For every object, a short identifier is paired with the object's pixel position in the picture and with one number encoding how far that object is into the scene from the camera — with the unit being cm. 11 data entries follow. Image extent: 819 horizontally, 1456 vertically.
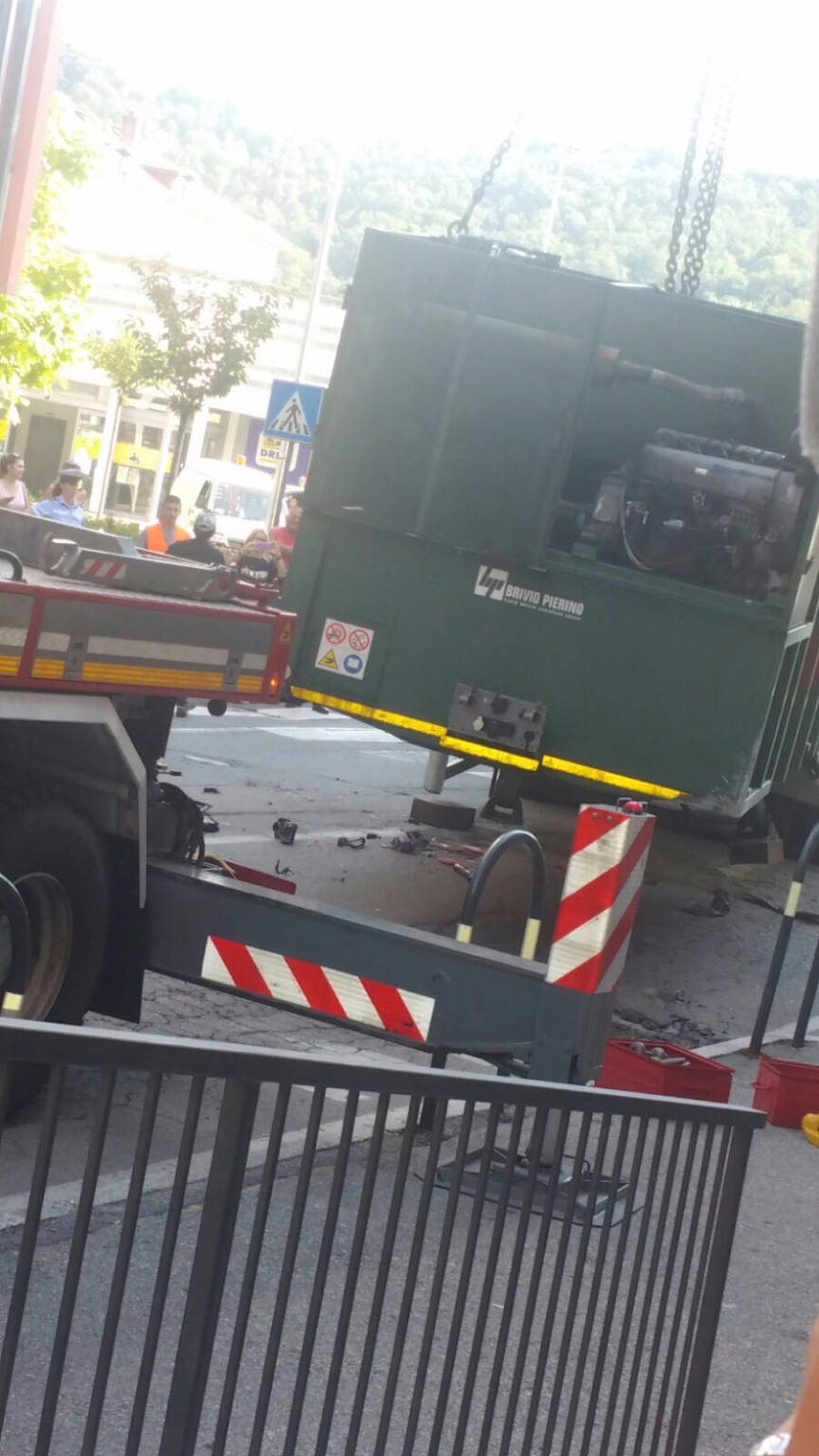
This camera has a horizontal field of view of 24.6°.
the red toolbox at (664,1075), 703
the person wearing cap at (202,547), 1539
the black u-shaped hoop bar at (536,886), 630
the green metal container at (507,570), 1033
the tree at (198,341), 3300
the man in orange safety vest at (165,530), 1859
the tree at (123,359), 3612
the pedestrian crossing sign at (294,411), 2236
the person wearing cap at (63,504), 1491
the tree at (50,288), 3250
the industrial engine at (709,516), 1030
